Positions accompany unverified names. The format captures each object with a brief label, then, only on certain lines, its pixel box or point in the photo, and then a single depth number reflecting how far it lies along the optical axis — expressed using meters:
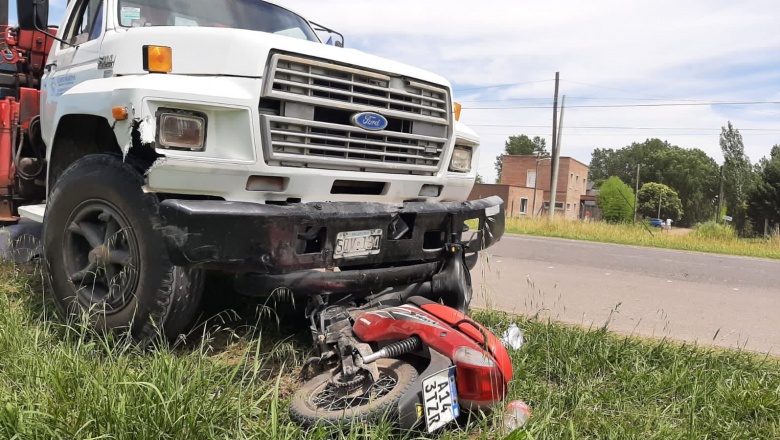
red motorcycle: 2.52
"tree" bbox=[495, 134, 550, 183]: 110.00
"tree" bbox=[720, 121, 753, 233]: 69.00
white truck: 2.95
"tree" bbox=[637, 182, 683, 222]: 83.38
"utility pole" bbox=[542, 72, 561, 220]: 28.89
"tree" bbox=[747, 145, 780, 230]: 48.00
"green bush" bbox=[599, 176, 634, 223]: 60.78
